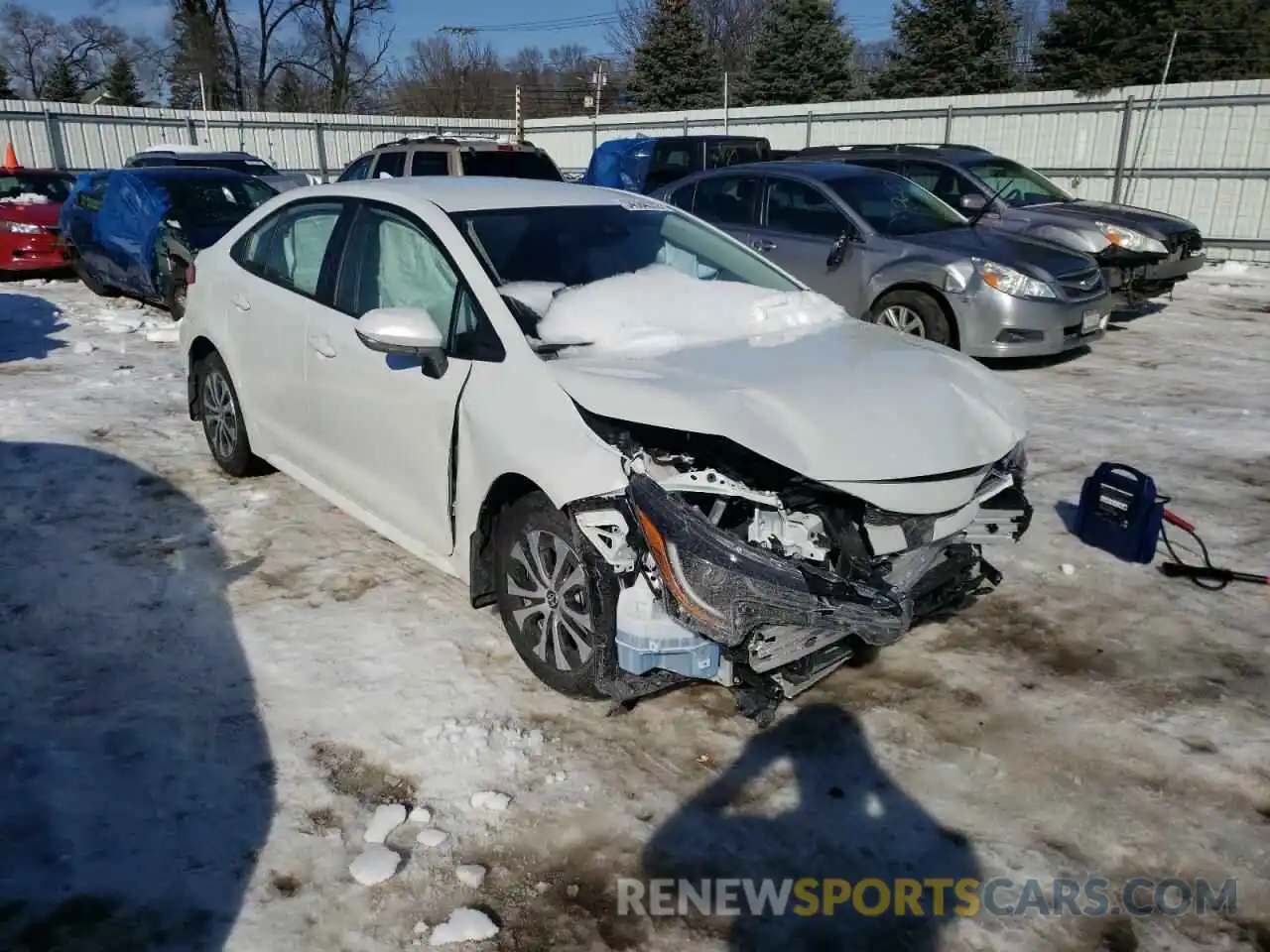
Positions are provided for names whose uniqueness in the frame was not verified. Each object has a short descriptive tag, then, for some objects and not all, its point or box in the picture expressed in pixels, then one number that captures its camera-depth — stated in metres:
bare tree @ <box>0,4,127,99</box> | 57.62
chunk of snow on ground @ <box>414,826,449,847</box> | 2.86
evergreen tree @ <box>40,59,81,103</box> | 55.25
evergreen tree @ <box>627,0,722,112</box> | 39.12
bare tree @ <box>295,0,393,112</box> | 45.00
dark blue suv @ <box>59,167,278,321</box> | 9.99
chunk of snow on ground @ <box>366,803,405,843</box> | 2.89
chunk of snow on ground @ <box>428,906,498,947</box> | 2.52
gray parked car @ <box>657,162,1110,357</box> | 7.92
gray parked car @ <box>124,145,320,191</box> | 15.61
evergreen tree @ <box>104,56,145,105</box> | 54.12
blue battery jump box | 4.59
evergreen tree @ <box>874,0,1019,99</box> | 31.53
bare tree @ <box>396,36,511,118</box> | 57.28
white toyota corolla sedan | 3.04
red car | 13.00
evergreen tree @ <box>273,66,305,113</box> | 46.44
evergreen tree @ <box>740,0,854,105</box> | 35.97
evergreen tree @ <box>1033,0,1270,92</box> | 26.58
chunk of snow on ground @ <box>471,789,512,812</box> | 3.00
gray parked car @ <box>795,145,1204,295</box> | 10.11
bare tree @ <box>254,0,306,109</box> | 44.66
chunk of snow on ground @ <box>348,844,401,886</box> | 2.72
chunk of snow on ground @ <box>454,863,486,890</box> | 2.71
